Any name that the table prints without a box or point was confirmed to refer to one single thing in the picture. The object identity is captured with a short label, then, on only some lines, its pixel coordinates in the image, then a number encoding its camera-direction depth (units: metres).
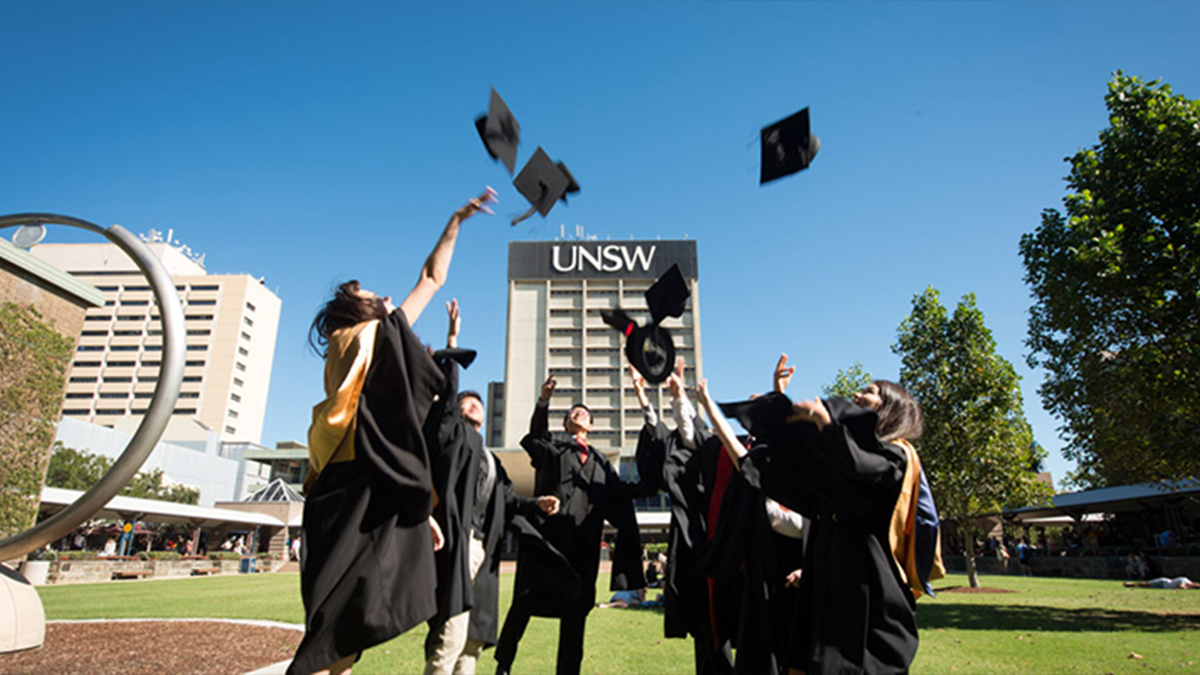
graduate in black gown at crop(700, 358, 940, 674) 2.67
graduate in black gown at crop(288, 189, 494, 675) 2.22
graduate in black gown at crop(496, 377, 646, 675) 4.42
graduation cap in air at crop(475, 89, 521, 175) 4.81
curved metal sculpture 3.84
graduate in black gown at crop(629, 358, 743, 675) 3.89
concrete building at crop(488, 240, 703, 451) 80.75
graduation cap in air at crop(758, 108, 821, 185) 5.45
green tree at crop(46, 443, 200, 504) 45.09
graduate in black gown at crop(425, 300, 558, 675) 3.26
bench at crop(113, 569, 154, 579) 23.03
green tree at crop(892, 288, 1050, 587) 19.77
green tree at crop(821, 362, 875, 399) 36.31
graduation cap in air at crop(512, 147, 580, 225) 5.38
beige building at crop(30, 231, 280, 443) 97.81
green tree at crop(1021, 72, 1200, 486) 10.31
